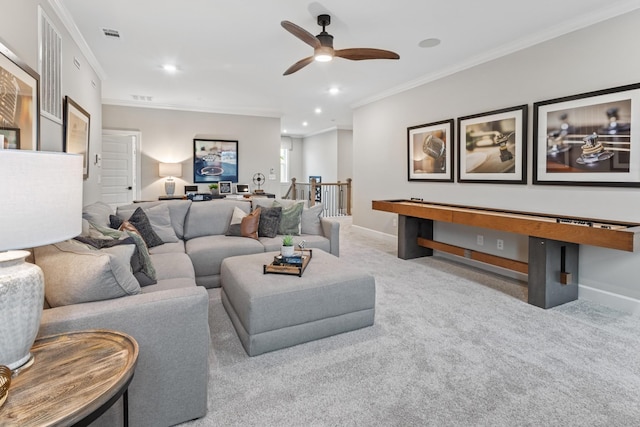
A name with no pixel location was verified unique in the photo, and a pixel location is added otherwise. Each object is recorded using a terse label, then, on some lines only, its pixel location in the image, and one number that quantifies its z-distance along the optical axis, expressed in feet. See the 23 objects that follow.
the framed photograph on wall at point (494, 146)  12.38
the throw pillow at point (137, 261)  7.08
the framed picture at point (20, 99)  6.59
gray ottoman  7.22
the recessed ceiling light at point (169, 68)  14.95
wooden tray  8.19
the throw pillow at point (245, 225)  13.00
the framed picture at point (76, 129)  11.15
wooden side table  2.91
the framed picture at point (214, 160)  23.34
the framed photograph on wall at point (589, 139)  9.55
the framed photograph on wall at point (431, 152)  15.49
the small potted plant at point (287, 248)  8.84
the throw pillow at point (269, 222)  13.28
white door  20.85
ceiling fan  10.25
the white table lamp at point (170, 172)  21.59
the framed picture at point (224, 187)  23.30
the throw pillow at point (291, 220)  13.80
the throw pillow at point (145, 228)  11.18
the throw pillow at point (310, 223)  14.23
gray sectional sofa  4.70
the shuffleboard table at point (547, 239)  8.46
